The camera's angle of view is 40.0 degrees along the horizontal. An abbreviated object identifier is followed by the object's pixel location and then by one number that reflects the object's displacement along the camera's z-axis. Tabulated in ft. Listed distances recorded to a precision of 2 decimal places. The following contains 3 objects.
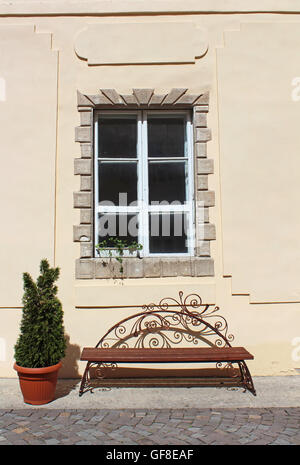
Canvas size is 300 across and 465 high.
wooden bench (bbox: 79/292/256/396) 14.88
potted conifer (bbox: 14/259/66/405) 12.68
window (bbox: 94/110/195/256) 16.30
